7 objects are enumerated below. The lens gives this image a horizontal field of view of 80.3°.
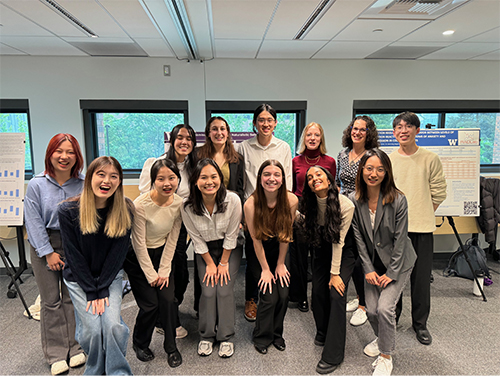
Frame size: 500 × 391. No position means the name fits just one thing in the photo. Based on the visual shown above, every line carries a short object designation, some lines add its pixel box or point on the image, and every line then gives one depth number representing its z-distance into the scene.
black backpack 3.27
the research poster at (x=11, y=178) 2.63
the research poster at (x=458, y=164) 2.92
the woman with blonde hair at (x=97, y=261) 1.64
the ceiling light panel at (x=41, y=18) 2.39
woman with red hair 1.85
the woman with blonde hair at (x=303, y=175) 2.52
